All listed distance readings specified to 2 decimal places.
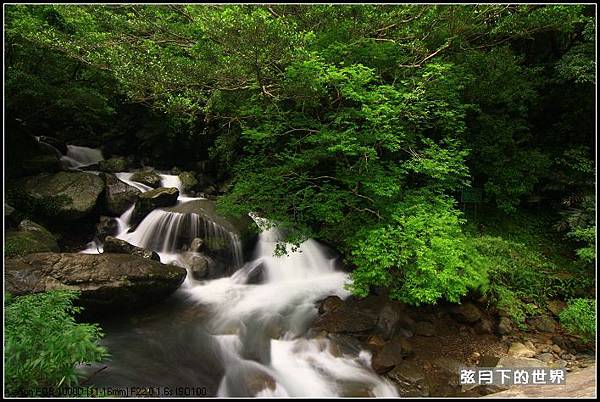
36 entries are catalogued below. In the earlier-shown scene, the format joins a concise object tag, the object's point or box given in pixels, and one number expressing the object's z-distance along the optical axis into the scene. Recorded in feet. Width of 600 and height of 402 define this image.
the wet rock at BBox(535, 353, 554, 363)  21.62
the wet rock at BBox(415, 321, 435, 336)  24.23
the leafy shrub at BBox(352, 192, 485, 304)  18.45
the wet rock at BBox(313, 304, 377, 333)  23.65
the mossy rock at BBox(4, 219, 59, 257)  24.83
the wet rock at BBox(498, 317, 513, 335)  24.29
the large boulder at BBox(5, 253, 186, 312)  21.38
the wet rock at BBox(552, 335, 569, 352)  22.87
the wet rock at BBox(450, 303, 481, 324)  24.98
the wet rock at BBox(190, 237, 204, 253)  31.76
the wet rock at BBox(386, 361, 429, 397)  19.83
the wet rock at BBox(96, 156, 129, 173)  45.89
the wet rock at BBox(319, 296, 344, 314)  25.58
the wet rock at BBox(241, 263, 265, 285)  30.75
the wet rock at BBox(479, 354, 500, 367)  21.94
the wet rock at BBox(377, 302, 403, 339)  23.48
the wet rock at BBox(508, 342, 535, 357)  22.27
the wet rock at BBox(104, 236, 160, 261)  29.04
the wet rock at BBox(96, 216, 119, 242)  34.04
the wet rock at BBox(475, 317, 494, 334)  24.58
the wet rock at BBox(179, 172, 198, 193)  44.39
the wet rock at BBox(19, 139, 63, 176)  36.83
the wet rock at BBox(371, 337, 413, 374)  21.06
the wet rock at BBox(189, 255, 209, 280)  30.01
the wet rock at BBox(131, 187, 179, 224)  35.60
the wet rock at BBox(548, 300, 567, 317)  25.32
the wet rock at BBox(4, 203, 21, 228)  29.14
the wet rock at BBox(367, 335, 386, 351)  22.57
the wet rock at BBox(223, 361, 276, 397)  19.25
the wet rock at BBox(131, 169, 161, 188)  42.57
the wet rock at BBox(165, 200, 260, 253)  32.81
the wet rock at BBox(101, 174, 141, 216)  36.27
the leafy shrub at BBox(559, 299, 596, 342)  21.58
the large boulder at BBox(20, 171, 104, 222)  32.48
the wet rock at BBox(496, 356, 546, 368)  21.09
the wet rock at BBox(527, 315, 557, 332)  24.44
